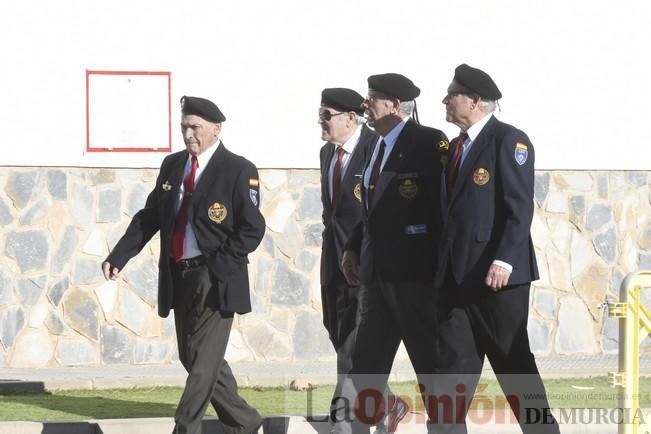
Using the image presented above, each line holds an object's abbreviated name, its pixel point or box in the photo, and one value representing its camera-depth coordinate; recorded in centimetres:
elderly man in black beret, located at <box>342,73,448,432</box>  1459
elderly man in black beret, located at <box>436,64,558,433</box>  1385
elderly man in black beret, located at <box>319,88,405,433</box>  1716
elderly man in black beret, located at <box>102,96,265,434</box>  1569
